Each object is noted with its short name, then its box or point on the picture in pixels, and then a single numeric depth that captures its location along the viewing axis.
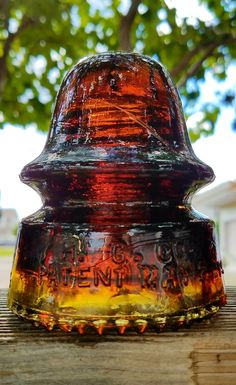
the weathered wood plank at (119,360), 0.14
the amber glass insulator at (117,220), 0.15
